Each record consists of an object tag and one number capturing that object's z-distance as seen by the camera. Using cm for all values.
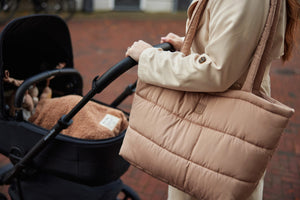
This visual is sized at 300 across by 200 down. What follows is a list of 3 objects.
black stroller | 190
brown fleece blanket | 202
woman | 133
